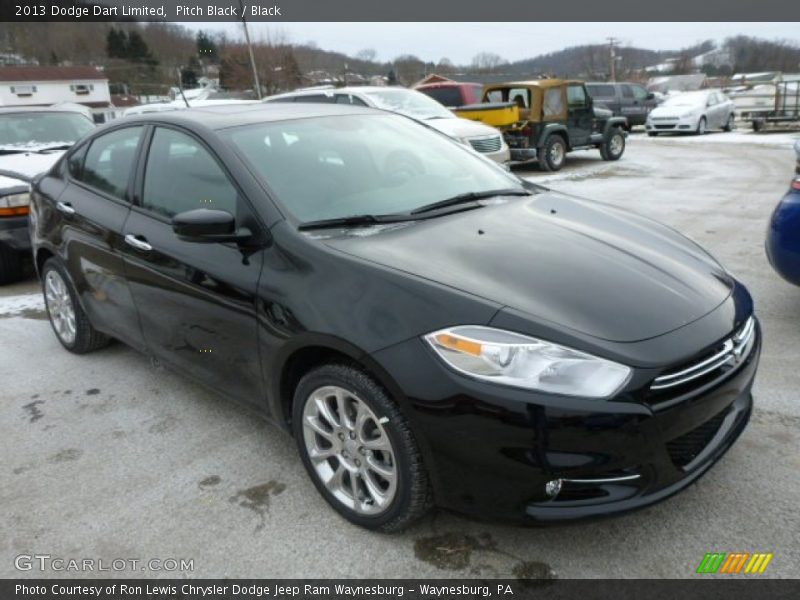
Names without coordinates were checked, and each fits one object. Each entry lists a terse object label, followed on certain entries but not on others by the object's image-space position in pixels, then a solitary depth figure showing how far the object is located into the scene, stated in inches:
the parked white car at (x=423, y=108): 432.4
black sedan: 81.0
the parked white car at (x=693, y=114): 826.2
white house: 2662.4
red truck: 669.3
